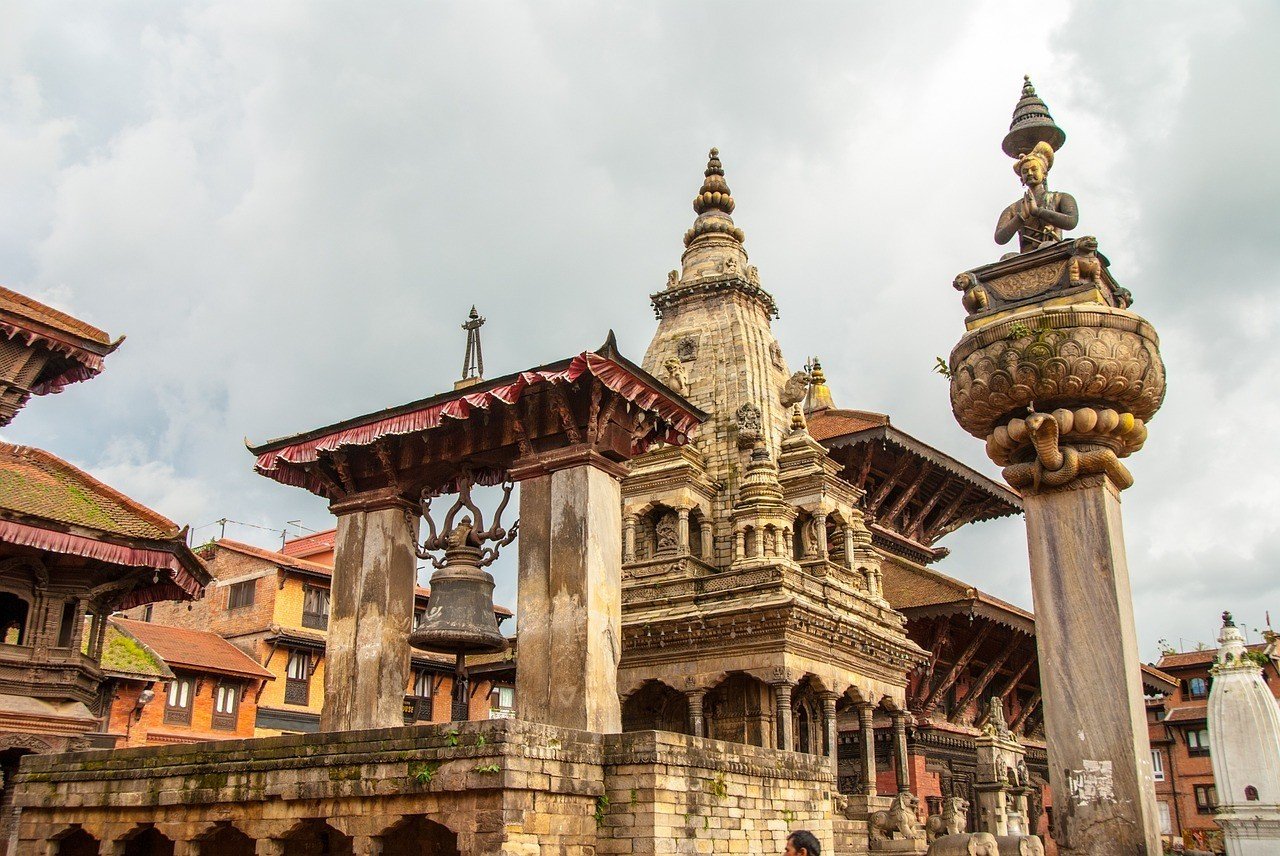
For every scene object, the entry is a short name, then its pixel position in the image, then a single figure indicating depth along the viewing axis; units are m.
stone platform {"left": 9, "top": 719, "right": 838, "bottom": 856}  10.37
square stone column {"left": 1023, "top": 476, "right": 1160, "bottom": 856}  8.20
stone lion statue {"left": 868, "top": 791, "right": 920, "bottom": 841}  21.06
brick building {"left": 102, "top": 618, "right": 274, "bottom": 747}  26.03
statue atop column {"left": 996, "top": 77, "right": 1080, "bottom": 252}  10.16
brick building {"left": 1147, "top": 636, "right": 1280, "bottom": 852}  48.59
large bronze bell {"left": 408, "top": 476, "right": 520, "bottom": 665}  12.62
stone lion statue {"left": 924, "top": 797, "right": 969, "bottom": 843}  20.61
